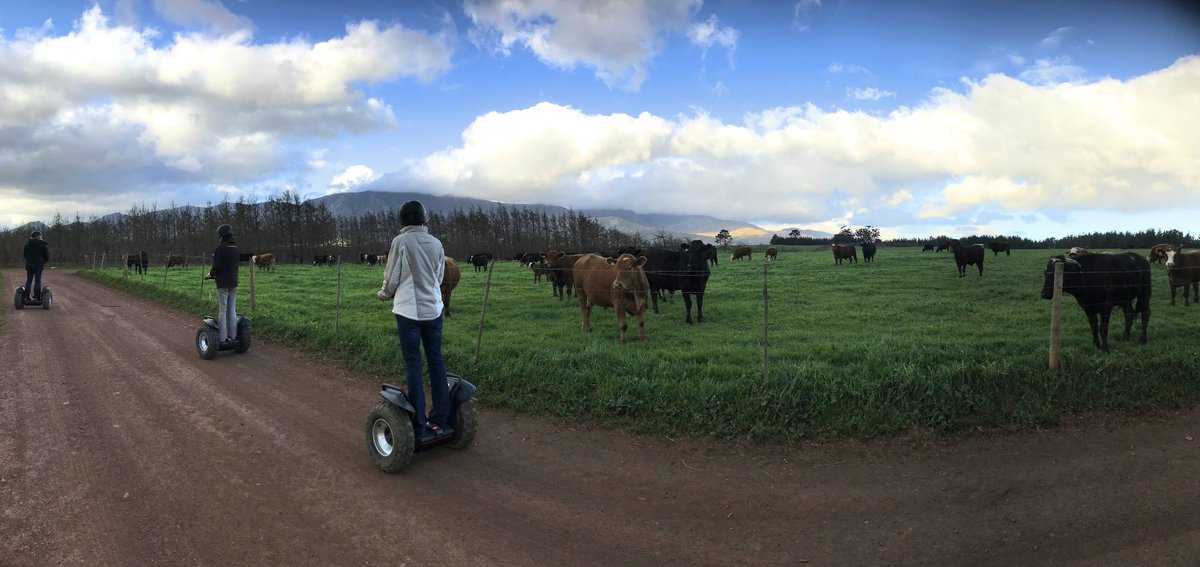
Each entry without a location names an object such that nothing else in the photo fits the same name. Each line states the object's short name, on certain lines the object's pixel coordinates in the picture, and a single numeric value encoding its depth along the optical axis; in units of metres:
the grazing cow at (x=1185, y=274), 13.10
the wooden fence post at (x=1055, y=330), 6.65
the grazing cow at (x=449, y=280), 13.61
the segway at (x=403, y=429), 4.61
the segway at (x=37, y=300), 14.78
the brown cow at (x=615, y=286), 9.92
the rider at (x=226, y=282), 9.16
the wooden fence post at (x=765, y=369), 6.28
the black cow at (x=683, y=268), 12.91
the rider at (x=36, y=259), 14.46
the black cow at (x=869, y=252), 33.50
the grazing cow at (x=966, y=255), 23.44
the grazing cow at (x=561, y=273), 16.45
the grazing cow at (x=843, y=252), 32.78
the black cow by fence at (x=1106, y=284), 8.54
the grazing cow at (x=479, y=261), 38.64
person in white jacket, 4.74
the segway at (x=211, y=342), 8.84
